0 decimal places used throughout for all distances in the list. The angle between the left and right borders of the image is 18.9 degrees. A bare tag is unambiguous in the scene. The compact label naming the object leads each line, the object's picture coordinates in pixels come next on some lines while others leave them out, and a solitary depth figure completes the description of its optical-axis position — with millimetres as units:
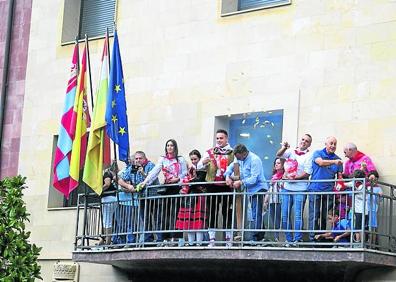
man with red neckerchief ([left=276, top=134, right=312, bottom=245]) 19500
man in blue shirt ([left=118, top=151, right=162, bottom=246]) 21016
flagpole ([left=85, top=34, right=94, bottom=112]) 22781
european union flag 21531
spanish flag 22062
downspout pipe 26016
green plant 21688
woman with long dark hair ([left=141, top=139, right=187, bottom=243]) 20797
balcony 18750
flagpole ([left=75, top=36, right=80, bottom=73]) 22911
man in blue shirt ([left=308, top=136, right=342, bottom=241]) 19297
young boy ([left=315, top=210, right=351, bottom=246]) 18609
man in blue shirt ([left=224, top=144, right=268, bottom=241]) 19703
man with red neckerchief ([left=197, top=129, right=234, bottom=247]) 20219
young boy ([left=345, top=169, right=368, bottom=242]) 18641
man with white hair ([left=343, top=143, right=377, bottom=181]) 19469
